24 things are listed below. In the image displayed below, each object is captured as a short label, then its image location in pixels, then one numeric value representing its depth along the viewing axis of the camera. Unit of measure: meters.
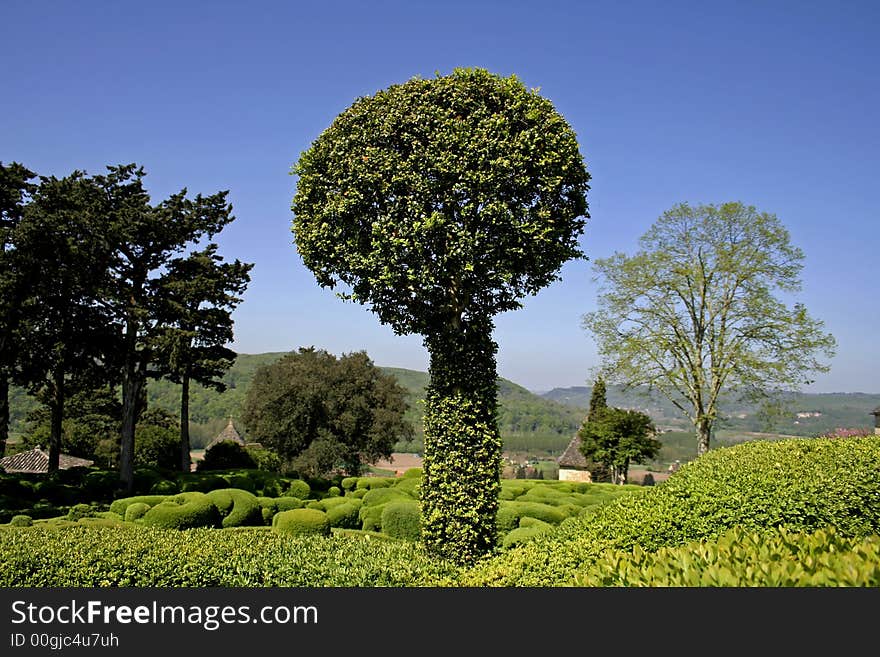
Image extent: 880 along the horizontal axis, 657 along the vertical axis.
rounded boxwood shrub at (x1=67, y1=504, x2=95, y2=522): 17.92
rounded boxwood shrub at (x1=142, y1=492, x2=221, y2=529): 15.49
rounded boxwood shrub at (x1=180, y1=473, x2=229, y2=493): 22.74
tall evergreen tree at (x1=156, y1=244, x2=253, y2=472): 24.94
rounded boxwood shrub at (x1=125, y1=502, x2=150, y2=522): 16.78
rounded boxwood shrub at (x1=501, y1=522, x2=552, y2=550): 11.48
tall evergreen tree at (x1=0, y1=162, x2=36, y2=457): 20.89
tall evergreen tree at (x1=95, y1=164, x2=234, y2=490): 24.72
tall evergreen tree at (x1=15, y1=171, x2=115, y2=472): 21.73
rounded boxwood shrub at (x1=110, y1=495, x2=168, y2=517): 18.16
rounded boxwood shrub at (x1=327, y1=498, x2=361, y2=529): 16.09
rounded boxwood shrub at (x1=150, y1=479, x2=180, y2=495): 22.00
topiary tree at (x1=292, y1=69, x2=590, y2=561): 8.58
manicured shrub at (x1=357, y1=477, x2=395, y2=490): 23.23
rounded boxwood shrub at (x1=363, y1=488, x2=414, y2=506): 17.48
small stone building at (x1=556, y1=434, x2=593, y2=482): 40.91
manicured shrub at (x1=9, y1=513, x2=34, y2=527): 16.04
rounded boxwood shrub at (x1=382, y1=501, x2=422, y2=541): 13.91
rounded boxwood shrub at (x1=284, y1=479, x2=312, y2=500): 21.58
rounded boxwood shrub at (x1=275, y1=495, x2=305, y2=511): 17.87
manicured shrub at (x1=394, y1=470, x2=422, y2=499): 19.73
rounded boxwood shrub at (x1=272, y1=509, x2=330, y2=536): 14.49
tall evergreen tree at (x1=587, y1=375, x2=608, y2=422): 38.91
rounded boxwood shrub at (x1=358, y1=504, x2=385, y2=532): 15.69
